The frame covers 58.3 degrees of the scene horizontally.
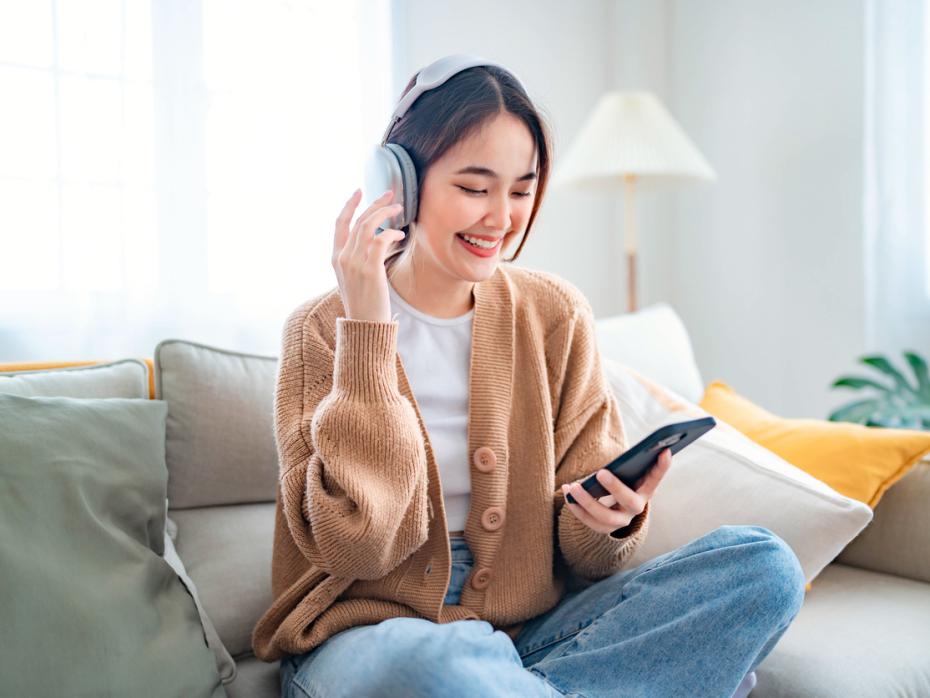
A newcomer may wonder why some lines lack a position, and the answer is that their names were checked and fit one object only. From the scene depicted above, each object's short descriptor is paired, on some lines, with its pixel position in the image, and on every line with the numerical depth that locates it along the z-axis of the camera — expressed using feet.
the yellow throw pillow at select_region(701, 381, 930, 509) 4.72
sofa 3.88
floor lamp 8.25
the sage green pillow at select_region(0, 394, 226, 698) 3.11
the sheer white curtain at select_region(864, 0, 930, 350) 8.21
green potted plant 7.32
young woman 3.25
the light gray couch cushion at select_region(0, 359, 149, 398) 4.04
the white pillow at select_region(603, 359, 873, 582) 4.28
